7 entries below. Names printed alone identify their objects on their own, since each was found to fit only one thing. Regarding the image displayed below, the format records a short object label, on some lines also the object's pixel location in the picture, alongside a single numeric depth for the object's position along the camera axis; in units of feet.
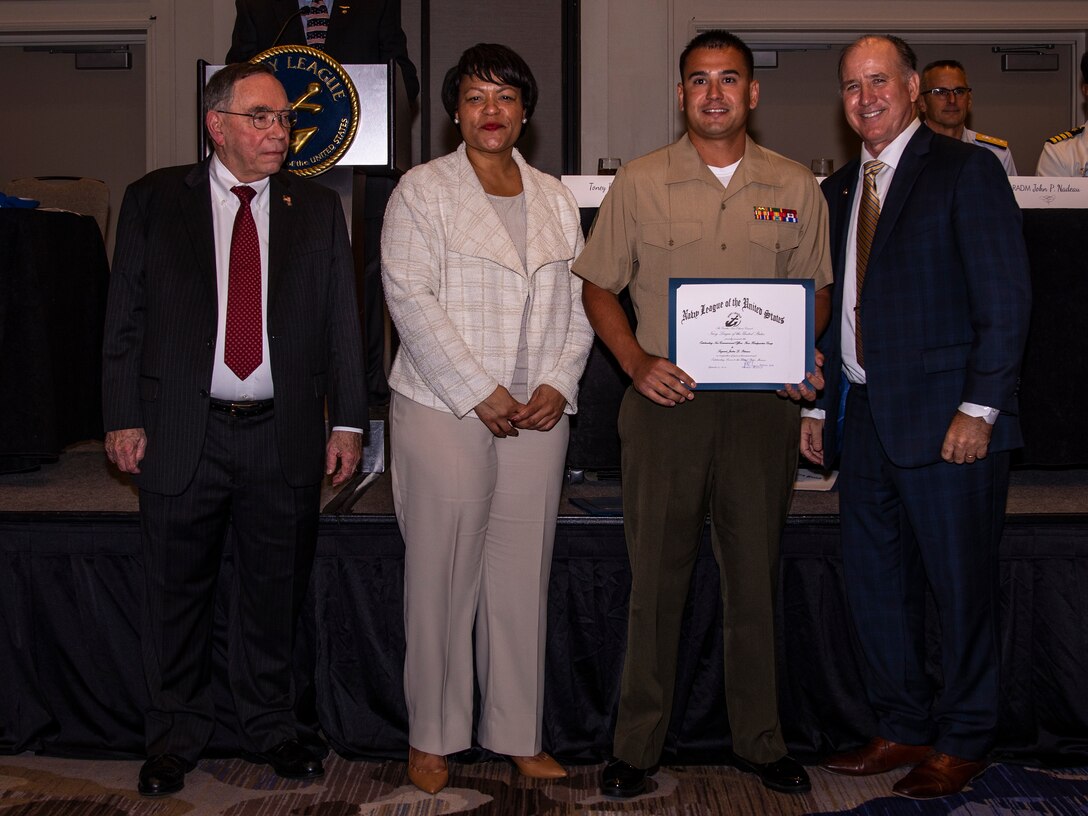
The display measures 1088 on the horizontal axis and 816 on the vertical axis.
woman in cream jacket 7.91
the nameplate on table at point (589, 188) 11.16
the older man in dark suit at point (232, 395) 7.95
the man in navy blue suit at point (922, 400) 7.68
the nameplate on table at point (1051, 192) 11.77
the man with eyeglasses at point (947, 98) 15.87
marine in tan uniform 7.93
